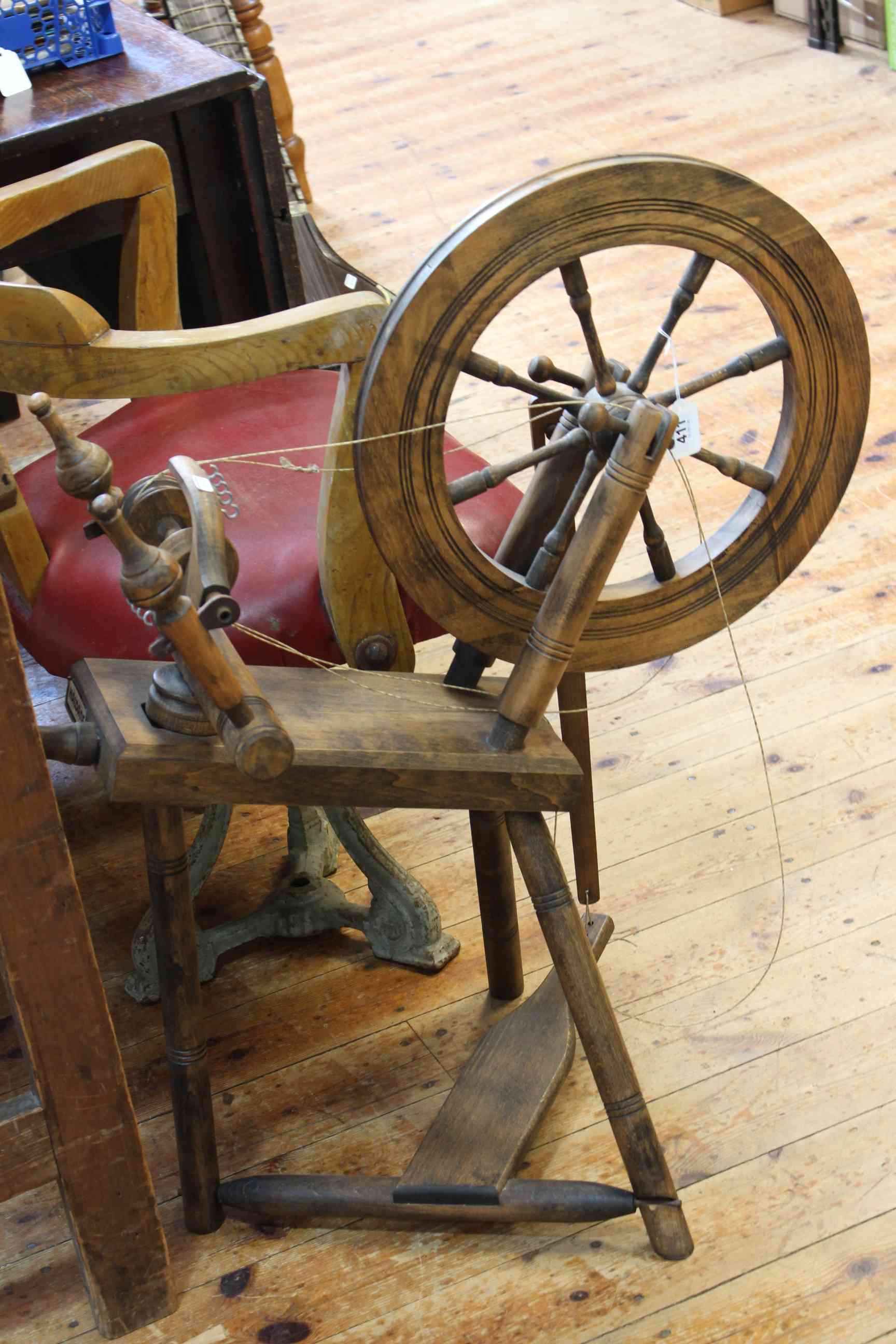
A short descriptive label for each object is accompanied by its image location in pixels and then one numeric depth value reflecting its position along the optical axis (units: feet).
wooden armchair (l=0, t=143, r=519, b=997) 8.22
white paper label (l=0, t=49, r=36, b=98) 10.21
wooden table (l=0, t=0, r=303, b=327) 10.00
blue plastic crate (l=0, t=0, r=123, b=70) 10.28
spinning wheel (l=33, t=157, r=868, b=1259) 7.49
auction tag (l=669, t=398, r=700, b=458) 7.77
